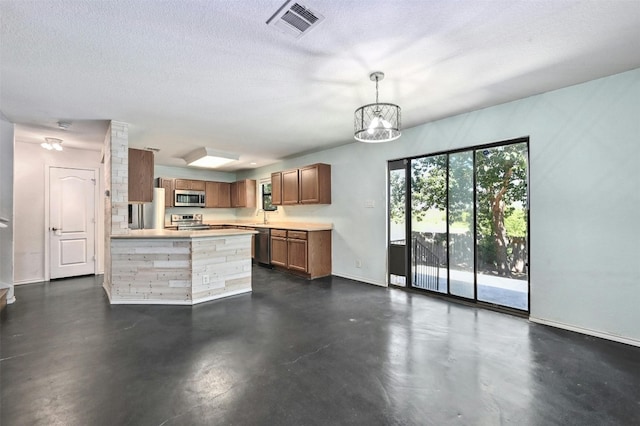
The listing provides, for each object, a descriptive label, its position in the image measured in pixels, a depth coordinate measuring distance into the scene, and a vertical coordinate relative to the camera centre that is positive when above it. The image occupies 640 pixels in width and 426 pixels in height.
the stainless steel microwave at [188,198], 7.27 +0.47
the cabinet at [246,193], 7.90 +0.63
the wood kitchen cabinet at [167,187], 7.11 +0.73
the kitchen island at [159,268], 3.82 -0.70
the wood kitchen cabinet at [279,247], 5.91 -0.67
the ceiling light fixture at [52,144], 4.51 +1.16
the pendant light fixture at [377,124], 2.60 +0.87
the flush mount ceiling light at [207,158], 5.68 +1.20
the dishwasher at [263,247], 6.36 -0.71
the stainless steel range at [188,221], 6.19 -0.12
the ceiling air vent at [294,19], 1.76 +1.27
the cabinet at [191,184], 7.37 +0.84
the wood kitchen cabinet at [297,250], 5.41 -0.68
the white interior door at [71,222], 5.22 -0.09
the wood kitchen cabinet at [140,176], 4.37 +0.63
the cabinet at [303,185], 5.63 +0.63
